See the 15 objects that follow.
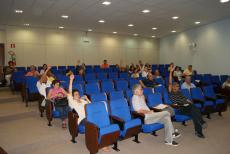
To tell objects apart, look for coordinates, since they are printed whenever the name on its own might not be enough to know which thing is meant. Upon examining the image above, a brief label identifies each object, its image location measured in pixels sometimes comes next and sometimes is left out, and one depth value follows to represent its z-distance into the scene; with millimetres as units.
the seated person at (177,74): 9090
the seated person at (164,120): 4035
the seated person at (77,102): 4059
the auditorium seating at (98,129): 3332
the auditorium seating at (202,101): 5512
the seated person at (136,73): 8462
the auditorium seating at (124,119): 3676
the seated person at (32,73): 8211
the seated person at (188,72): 9518
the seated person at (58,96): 4781
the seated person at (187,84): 6434
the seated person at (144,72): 8750
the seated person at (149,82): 7034
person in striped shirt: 4457
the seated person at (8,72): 9789
